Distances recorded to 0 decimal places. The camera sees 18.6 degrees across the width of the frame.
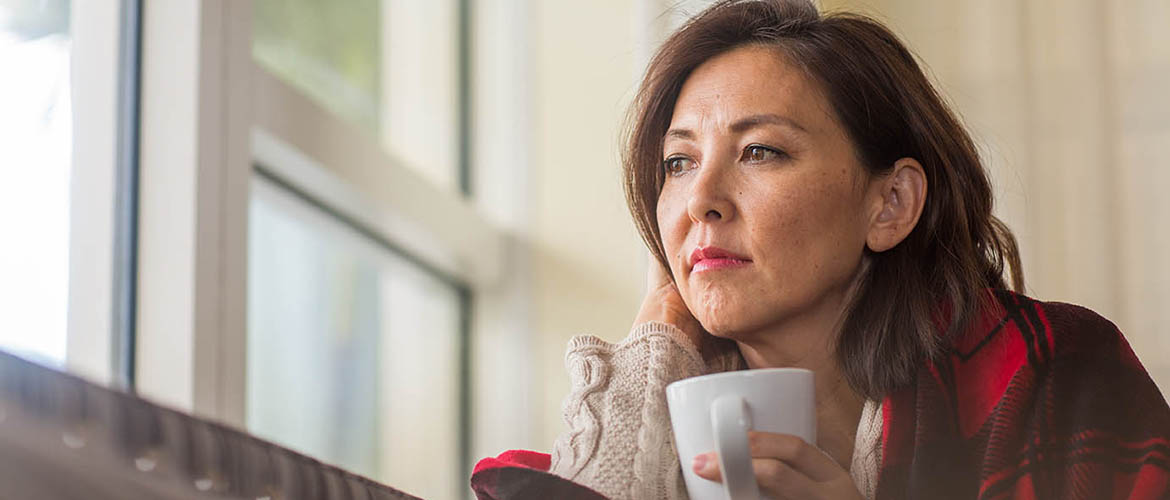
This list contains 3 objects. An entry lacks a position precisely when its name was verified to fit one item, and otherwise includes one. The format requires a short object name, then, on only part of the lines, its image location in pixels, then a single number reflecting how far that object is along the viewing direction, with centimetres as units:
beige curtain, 332
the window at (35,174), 236
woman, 210
